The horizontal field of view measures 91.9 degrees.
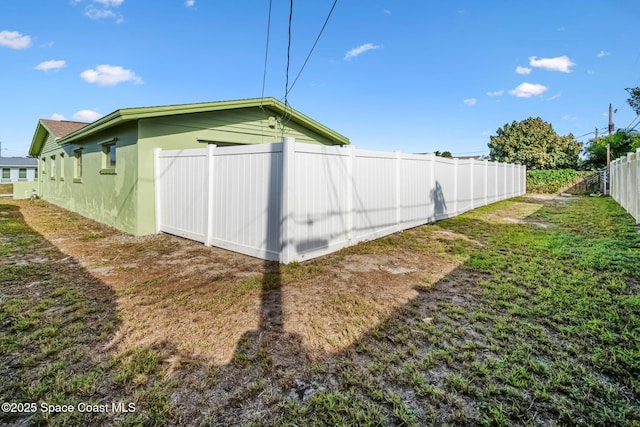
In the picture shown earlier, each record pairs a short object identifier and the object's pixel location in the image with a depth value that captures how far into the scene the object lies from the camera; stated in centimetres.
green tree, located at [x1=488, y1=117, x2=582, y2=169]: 2753
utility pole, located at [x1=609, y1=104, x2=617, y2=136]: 2796
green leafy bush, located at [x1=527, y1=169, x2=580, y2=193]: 2308
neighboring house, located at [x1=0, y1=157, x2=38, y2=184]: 3294
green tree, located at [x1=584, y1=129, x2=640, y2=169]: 2150
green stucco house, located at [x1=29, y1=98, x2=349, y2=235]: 699
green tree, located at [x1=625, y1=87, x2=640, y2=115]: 2033
